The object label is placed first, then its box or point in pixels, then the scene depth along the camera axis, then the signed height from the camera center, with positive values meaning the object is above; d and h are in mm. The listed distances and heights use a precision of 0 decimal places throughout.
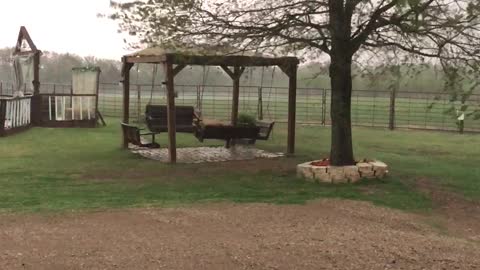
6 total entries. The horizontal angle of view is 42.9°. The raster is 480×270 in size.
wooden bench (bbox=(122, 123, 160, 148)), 12242 -795
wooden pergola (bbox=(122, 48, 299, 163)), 10859 +674
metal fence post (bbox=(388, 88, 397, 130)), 21719 -333
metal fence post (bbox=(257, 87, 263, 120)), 22938 -273
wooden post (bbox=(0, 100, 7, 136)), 16094 -526
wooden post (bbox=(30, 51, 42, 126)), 19500 -131
